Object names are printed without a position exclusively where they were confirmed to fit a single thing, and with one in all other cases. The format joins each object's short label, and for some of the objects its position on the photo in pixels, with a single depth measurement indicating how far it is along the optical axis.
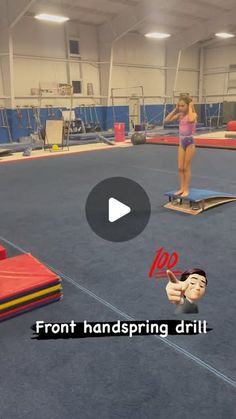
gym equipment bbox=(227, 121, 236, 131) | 16.17
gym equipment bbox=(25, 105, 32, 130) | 15.52
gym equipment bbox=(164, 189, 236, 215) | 4.70
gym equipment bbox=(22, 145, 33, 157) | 11.07
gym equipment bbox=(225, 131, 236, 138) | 13.58
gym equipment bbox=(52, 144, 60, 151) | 11.92
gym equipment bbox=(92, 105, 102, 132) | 17.42
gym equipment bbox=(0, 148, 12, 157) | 11.27
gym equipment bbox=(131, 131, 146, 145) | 12.97
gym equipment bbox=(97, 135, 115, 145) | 13.41
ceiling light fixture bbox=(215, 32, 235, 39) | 18.55
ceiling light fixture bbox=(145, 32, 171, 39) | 17.62
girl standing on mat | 4.62
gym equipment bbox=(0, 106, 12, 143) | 14.84
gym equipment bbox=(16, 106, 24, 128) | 14.97
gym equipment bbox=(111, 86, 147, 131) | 18.70
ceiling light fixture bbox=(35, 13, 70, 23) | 13.49
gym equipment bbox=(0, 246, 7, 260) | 3.19
